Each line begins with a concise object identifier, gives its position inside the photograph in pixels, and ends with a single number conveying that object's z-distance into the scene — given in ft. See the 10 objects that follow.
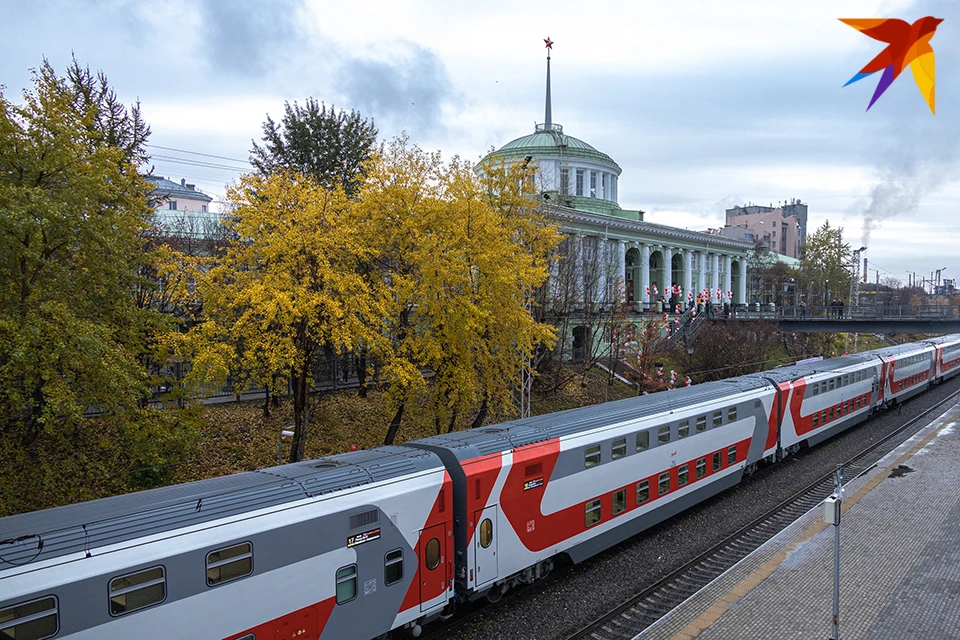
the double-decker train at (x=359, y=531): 25.08
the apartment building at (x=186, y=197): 292.73
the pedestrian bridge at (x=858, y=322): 133.69
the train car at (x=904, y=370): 116.67
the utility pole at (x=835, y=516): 33.96
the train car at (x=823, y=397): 79.87
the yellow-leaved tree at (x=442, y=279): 67.72
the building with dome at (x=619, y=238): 174.29
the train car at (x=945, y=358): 152.46
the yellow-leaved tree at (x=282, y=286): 56.90
